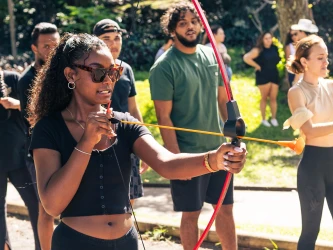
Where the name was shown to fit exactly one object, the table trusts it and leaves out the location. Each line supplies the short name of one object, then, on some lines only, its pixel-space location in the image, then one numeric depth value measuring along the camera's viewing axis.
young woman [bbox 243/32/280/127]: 12.16
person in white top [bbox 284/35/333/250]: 4.78
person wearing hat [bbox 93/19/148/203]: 5.68
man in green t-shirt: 5.18
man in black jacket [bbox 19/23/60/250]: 5.36
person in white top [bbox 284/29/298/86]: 11.04
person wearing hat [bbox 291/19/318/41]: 9.99
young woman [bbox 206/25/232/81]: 11.33
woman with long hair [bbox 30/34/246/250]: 2.99
